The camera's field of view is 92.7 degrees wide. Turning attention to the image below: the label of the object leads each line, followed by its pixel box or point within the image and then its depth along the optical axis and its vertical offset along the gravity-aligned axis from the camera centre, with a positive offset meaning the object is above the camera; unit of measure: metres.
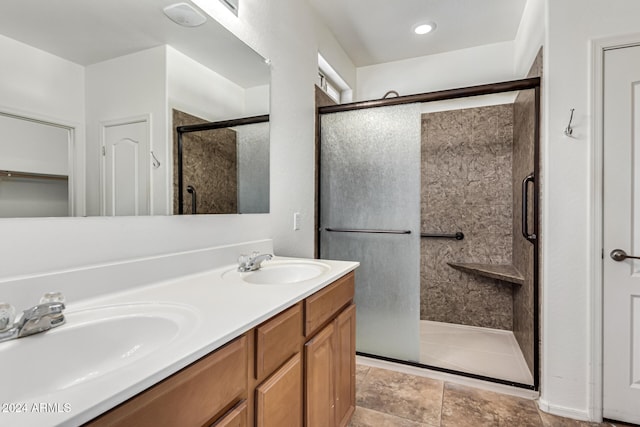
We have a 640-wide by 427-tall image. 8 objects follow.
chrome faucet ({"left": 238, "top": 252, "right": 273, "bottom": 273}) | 1.39 -0.24
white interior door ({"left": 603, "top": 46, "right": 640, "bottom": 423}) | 1.60 -0.12
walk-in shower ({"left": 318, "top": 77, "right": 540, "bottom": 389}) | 2.07 -0.11
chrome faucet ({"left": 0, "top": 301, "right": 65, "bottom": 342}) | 0.65 -0.24
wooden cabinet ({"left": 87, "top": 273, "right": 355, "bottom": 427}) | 0.58 -0.46
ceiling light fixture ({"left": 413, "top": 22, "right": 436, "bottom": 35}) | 2.48 +1.50
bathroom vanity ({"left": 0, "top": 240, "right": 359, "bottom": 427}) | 0.52 -0.31
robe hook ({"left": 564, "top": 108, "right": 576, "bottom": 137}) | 1.65 +0.42
